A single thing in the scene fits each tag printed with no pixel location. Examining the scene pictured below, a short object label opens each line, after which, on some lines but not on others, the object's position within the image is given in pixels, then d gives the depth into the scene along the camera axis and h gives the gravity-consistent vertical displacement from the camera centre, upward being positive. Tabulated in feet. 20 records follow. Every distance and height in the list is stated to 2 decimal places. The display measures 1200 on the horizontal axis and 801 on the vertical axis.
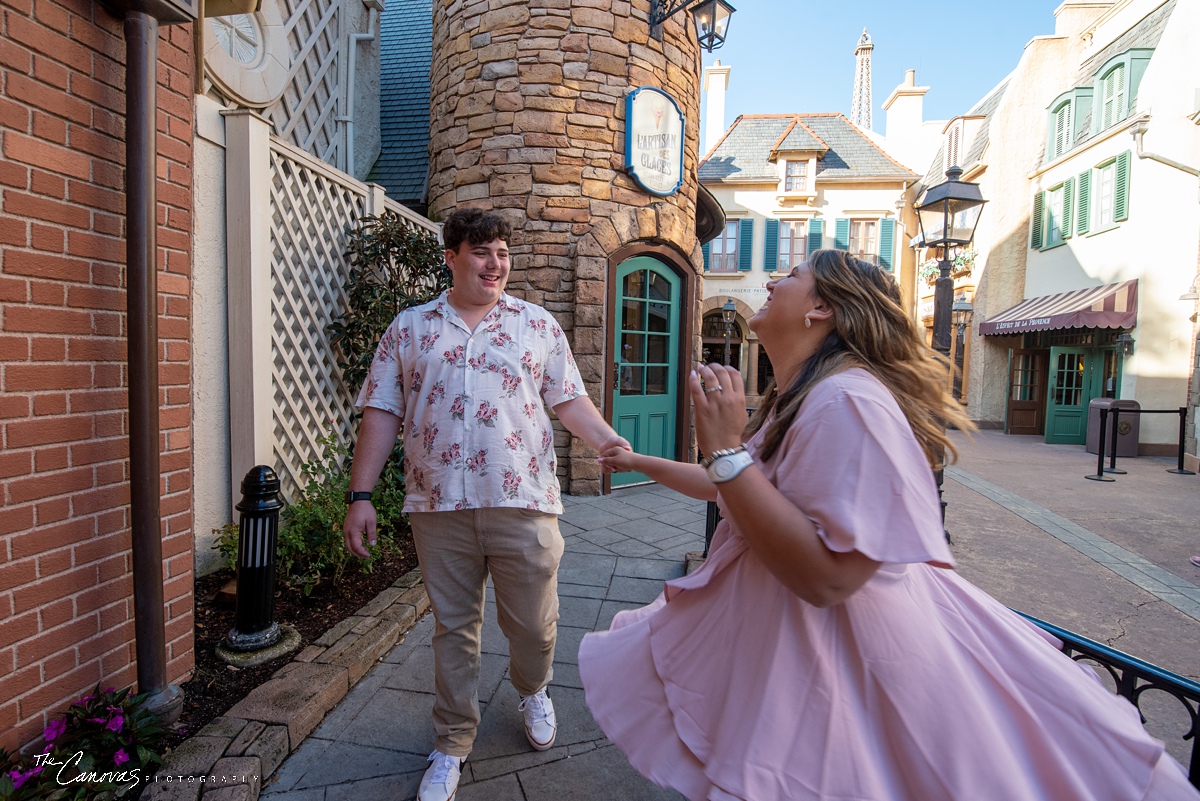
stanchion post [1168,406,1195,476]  29.86 -2.32
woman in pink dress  3.68 -1.74
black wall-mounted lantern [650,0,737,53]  20.17 +11.75
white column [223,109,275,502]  11.23 +1.45
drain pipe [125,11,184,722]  6.57 +0.29
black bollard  8.92 -2.92
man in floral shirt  6.57 -0.98
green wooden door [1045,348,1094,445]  43.27 -0.75
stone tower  19.40 +6.80
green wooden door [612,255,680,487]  21.35 +0.45
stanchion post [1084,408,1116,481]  27.71 -3.50
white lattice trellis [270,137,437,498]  12.58 +1.32
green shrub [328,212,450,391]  14.39 +1.89
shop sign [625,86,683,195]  20.22 +7.49
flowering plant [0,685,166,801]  5.65 -3.77
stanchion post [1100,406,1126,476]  30.22 -3.38
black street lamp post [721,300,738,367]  44.02 +4.28
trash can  35.58 -2.54
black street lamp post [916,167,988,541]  19.60 +4.95
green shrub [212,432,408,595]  10.93 -3.14
